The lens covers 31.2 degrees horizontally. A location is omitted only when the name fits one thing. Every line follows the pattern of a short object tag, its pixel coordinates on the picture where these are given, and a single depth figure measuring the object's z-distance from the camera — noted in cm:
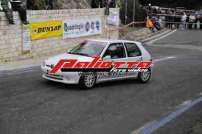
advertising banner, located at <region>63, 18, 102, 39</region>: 1880
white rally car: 1006
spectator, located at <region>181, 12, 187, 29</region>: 3417
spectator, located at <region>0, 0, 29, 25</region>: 1521
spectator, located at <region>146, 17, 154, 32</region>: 3042
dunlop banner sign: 1650
